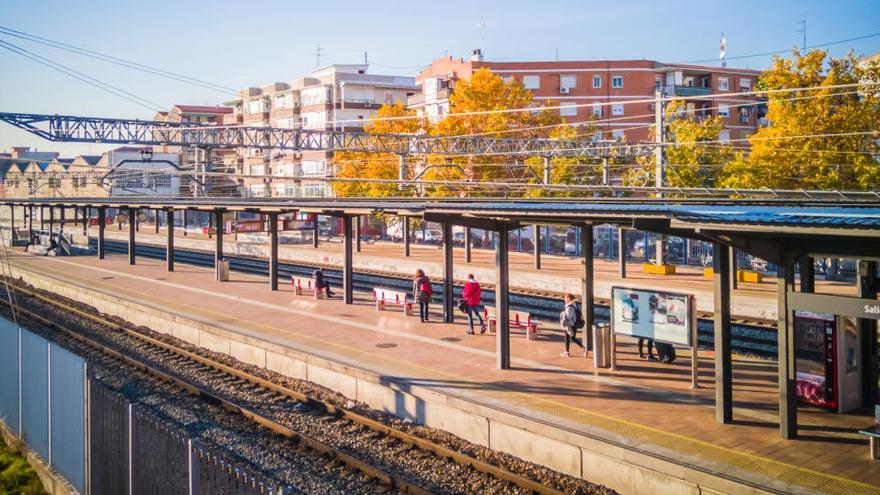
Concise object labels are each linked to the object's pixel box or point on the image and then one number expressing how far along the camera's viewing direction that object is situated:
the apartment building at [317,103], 75.56
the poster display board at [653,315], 13.81
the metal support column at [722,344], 11.48
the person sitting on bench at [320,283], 26.39
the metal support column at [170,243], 36.09
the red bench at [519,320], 18.83
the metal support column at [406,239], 41.88
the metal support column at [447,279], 21.39
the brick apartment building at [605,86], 63.06
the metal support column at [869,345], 12.38
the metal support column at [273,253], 28.58
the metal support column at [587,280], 17.11
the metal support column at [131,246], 40.66
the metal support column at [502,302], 15.32
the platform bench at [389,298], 22.96
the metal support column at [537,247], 34.44
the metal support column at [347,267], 24.99
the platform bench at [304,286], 26.56
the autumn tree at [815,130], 27.77
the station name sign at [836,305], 9.95
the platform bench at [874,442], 9.98
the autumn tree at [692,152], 33.00
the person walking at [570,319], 16.25
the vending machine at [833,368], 12.02
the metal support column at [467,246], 37.22
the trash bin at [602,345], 14.95
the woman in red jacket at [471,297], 19.42
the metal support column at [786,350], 10.61
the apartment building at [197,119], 85.94
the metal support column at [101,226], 43.01
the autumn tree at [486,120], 43.28
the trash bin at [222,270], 31.75
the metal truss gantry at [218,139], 28.19
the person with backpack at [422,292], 21.31
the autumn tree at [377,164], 46.41
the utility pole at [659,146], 25.11
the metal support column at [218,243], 31.89
